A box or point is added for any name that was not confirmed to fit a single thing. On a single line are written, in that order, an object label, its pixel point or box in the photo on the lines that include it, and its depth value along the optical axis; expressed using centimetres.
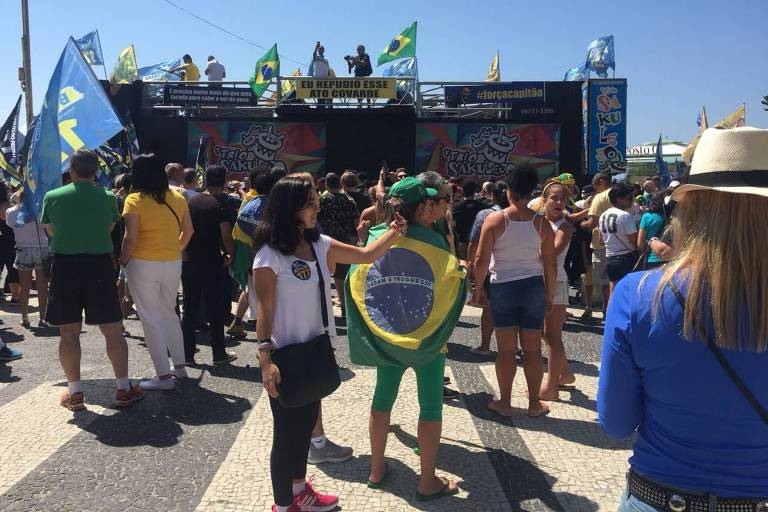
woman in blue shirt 147
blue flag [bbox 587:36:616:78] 1767
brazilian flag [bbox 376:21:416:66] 1786
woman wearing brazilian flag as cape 322
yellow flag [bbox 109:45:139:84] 1830
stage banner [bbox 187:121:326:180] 1744
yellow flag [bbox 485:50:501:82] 2123
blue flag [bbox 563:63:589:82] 1916
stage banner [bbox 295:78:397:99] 1683
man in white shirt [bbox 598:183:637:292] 674
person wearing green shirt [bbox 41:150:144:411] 468
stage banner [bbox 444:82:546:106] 1730
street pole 1927
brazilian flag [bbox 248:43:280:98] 1683
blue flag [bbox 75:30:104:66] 1883
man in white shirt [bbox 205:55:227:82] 1803
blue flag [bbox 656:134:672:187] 1700
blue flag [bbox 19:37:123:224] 525
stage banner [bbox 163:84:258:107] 1738
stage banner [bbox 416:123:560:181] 1733
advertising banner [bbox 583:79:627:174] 1689
